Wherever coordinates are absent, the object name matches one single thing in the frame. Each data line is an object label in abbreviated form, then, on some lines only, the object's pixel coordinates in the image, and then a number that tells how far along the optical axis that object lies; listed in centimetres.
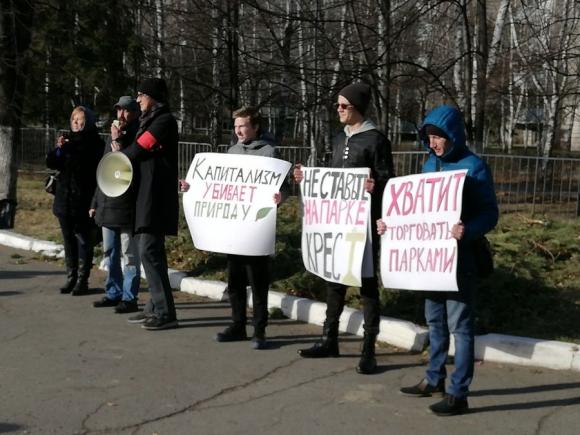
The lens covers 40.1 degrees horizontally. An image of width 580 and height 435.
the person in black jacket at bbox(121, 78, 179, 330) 654
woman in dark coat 780
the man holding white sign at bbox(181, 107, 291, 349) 617
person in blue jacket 469
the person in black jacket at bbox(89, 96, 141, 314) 696
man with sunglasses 549
